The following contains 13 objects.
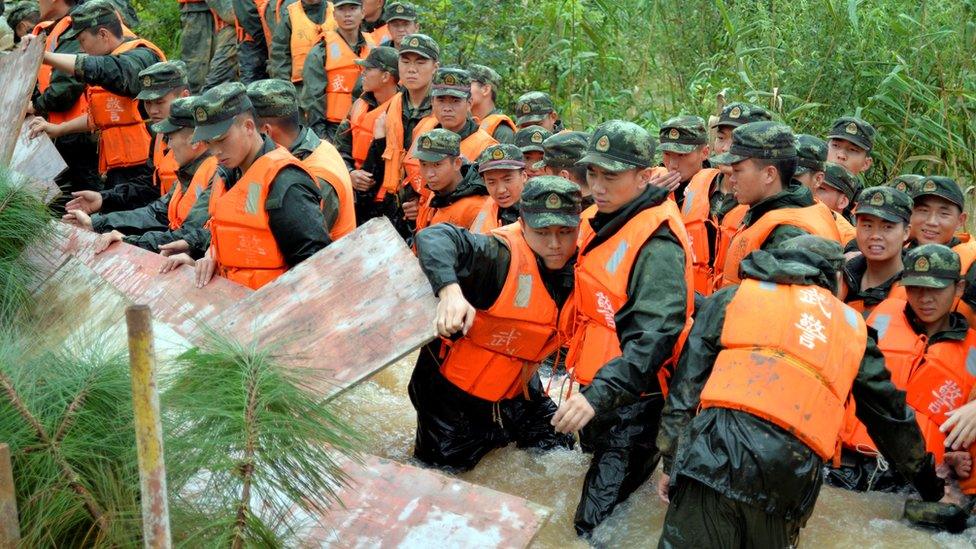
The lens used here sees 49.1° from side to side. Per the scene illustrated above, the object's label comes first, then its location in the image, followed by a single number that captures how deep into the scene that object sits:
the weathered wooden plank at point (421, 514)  3.61
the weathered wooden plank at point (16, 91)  6.68
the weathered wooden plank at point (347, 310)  4.25
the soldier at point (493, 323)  4.77
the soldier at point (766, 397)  3.69
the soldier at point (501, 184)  6.20
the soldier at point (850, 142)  6.98
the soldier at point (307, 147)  5.65
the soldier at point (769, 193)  5.31
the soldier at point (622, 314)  4.27
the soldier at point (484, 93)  8.38
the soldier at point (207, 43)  10.77
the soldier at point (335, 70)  9.12
